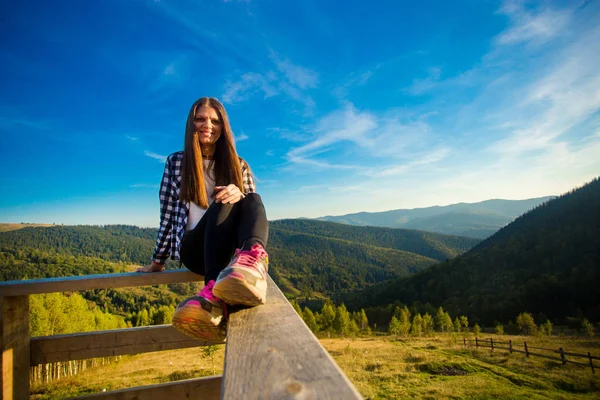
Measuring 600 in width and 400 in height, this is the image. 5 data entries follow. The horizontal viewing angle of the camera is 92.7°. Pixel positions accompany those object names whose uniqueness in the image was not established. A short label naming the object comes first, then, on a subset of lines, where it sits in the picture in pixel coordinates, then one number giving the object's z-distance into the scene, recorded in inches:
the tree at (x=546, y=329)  2012.6
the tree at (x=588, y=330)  1914.6
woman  52.2
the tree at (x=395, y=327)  2064.0
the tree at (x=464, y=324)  2332.7
